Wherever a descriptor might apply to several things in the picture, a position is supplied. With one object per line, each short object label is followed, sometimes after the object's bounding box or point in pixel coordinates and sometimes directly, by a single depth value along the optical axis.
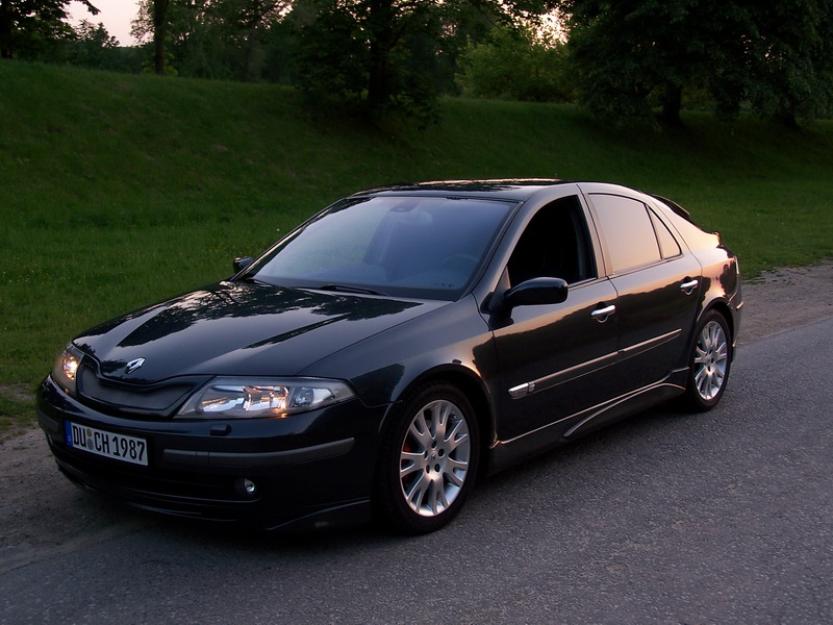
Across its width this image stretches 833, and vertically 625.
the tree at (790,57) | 34.19
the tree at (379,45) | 26.27
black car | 4.13
